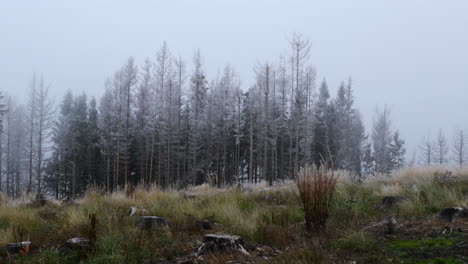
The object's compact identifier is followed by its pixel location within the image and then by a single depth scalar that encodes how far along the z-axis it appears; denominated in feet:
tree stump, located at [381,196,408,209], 20.98
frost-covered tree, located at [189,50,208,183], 98.50
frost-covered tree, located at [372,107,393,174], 121.49
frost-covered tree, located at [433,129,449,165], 142.82
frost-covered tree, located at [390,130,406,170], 134.41
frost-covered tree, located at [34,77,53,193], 99.86
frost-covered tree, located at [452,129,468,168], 134.88
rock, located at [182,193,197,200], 31.04
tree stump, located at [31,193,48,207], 28.12
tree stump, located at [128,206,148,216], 21.60
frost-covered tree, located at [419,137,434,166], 147.21
